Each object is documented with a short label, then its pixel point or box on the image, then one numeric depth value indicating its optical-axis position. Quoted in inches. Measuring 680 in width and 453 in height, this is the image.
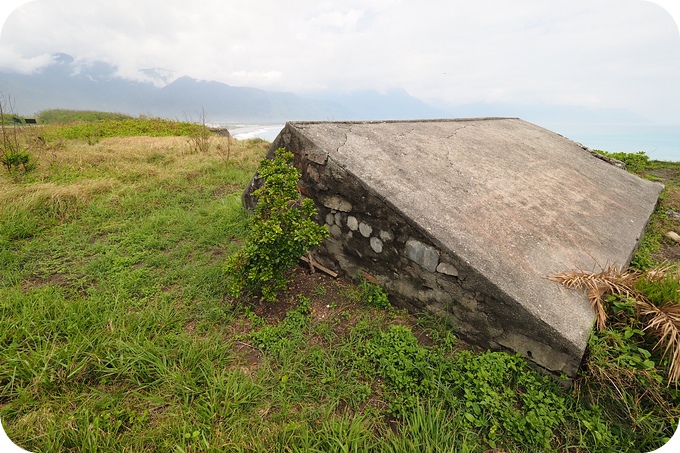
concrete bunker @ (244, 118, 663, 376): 80.7
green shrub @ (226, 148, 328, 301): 100.4
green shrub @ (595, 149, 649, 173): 305.7
